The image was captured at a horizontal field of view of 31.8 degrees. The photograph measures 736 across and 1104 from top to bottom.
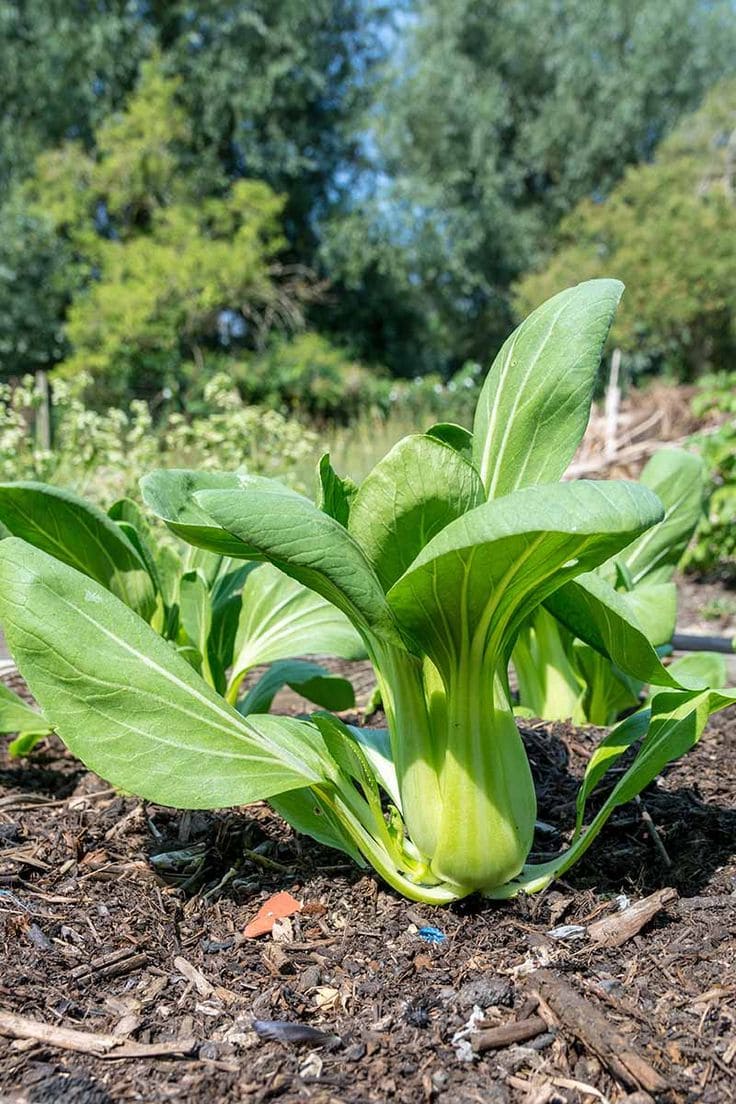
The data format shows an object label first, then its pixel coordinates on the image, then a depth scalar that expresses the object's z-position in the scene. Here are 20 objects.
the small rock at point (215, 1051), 0.55
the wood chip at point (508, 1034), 0.55
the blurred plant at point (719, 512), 4.72
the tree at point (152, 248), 14.19
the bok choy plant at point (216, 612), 0.83
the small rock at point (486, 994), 0.57
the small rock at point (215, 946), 0.64
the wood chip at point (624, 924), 0.62
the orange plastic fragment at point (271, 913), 0.65
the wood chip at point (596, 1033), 0.52
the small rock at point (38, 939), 0.63
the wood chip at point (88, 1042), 0.55
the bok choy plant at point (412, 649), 0.57
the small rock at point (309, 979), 0.60
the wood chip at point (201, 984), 0.60
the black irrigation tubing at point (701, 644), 1.40
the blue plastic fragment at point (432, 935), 0.63
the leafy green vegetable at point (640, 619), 0.89
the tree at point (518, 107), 19.22
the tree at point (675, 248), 15.21
